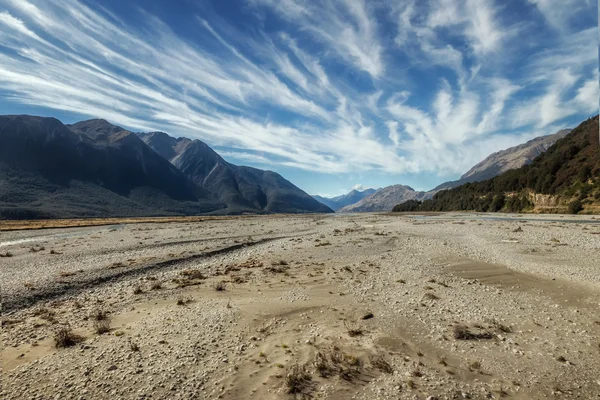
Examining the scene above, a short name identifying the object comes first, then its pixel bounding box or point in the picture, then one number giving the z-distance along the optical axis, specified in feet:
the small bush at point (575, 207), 262.67
